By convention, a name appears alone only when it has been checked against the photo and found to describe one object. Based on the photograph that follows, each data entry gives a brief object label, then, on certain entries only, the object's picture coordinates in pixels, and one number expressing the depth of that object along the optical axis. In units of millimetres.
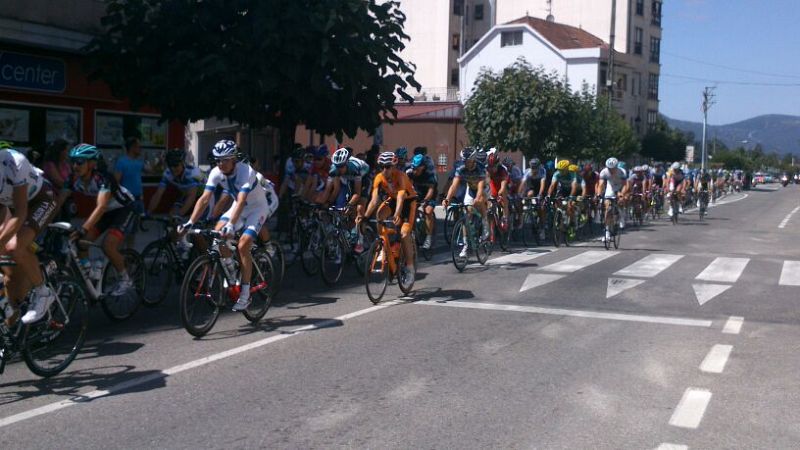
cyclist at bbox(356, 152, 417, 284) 10508
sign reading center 16469
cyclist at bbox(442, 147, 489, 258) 13938
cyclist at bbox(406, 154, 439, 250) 15062
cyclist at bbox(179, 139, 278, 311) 8328
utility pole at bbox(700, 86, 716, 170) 93906
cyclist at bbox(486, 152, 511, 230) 16772
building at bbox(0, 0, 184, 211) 16469
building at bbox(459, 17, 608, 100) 61438
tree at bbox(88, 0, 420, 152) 14250
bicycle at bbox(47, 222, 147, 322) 8094
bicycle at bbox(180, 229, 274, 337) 7961
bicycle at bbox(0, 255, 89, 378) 6328
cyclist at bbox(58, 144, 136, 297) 8117
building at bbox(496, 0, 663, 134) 69750
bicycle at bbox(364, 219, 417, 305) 10227
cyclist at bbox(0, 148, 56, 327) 6223
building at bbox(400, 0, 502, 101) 63375
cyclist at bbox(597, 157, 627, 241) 17719
